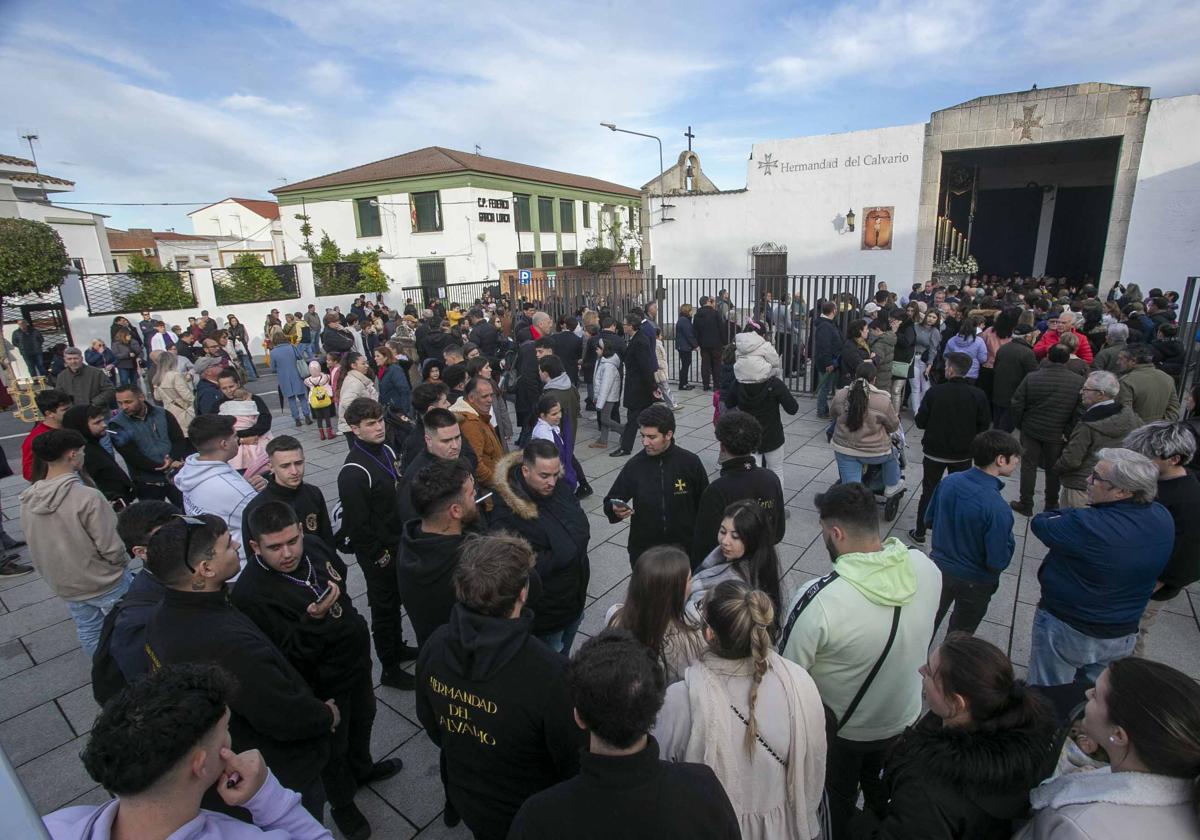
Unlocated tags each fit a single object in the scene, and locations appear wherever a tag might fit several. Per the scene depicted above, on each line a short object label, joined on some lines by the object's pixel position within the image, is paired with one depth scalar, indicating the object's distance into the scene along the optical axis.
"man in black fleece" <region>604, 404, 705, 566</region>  3.56
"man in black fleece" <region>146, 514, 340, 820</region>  2.03
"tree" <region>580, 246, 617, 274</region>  36.00
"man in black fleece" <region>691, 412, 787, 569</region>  3.21
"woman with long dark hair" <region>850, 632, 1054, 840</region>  1.49
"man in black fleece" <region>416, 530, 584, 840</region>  1.83
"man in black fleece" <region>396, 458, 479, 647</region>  2.60
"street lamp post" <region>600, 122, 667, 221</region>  19.59
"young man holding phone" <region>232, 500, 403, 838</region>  2.43
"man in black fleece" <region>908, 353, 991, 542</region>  4.85
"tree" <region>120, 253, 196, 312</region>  15.73
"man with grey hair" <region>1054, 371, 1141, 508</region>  4.32
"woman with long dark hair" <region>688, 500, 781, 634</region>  2.51
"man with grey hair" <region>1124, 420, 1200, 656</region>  2.97
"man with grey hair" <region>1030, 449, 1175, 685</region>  2.64
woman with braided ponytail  1.70
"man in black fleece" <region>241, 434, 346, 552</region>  3.28
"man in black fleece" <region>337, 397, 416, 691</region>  3.54
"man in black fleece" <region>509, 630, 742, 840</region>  1.36
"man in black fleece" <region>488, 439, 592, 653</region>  2.96
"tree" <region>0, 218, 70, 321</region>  12.09
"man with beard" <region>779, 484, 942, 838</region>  2.17
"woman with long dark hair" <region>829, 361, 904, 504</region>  5.04
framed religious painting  16.66
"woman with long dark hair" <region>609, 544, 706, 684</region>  2.07
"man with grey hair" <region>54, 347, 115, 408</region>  7.05
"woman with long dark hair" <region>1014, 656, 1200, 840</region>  1.29
